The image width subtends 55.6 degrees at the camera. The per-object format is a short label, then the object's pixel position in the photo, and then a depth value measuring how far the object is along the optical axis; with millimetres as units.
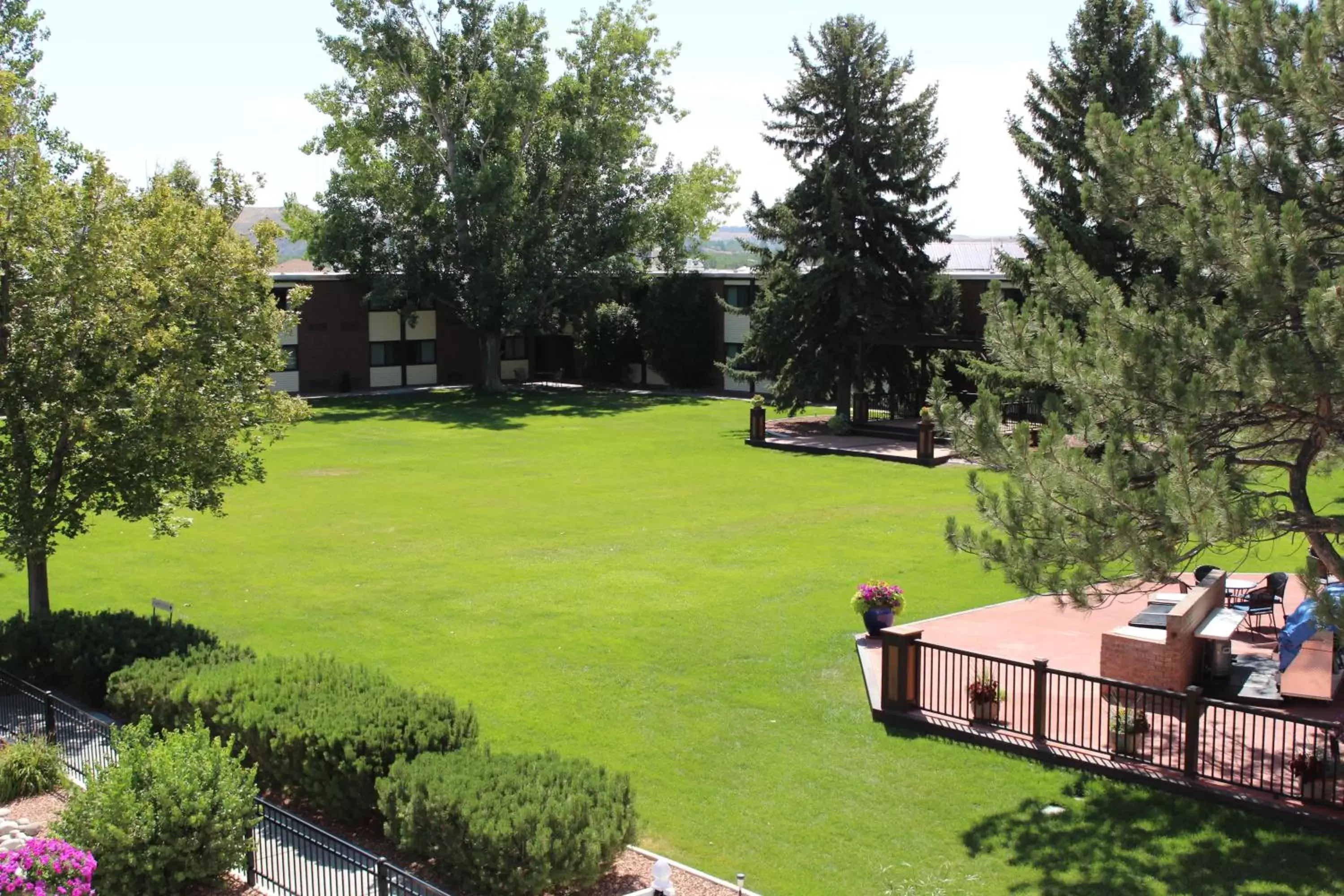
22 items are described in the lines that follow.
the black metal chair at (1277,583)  17281
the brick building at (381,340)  51812
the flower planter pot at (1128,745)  13094
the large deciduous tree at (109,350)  15586
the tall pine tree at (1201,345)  10828
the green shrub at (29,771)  12383
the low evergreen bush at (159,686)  13180
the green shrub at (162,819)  10094
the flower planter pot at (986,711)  14164
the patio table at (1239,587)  18453
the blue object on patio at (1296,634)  14242
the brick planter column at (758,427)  36656
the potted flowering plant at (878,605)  17250
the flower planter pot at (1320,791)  11805
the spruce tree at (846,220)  38750
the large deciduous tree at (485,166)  49469
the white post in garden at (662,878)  9102
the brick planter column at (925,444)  32906
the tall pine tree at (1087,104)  31922
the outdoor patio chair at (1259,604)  17172
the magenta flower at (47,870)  8961
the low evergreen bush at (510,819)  9773
